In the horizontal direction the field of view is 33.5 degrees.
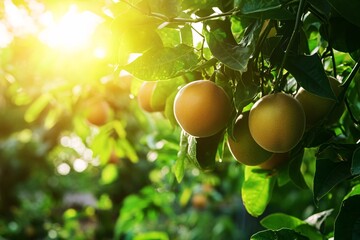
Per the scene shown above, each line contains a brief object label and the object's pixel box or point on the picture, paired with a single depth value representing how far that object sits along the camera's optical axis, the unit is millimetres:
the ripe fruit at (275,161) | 663
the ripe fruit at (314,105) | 584
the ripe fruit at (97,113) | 1328
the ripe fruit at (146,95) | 835
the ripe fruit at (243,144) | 585
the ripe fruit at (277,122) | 535
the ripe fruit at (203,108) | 547
